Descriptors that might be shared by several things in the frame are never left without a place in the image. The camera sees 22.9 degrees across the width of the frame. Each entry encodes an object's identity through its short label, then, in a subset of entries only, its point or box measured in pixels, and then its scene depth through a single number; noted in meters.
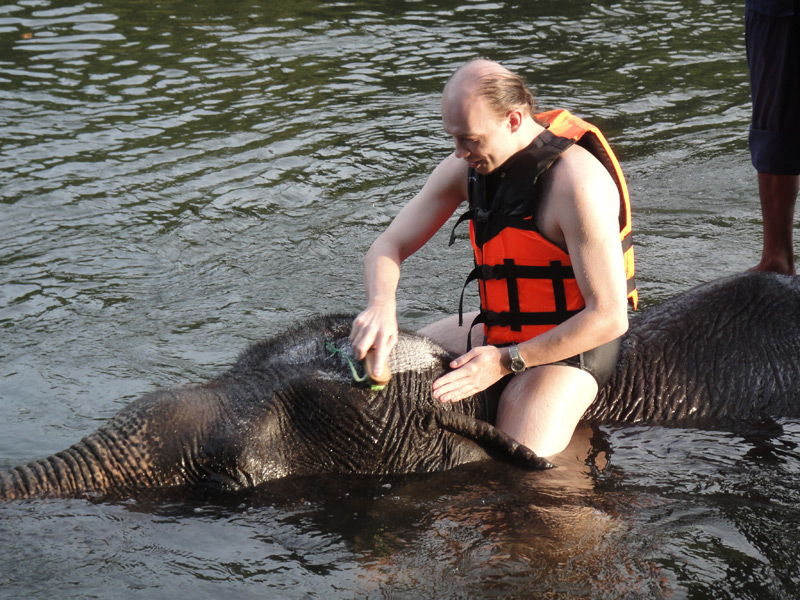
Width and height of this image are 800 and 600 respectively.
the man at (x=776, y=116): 11.46
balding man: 8.53
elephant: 8.50
